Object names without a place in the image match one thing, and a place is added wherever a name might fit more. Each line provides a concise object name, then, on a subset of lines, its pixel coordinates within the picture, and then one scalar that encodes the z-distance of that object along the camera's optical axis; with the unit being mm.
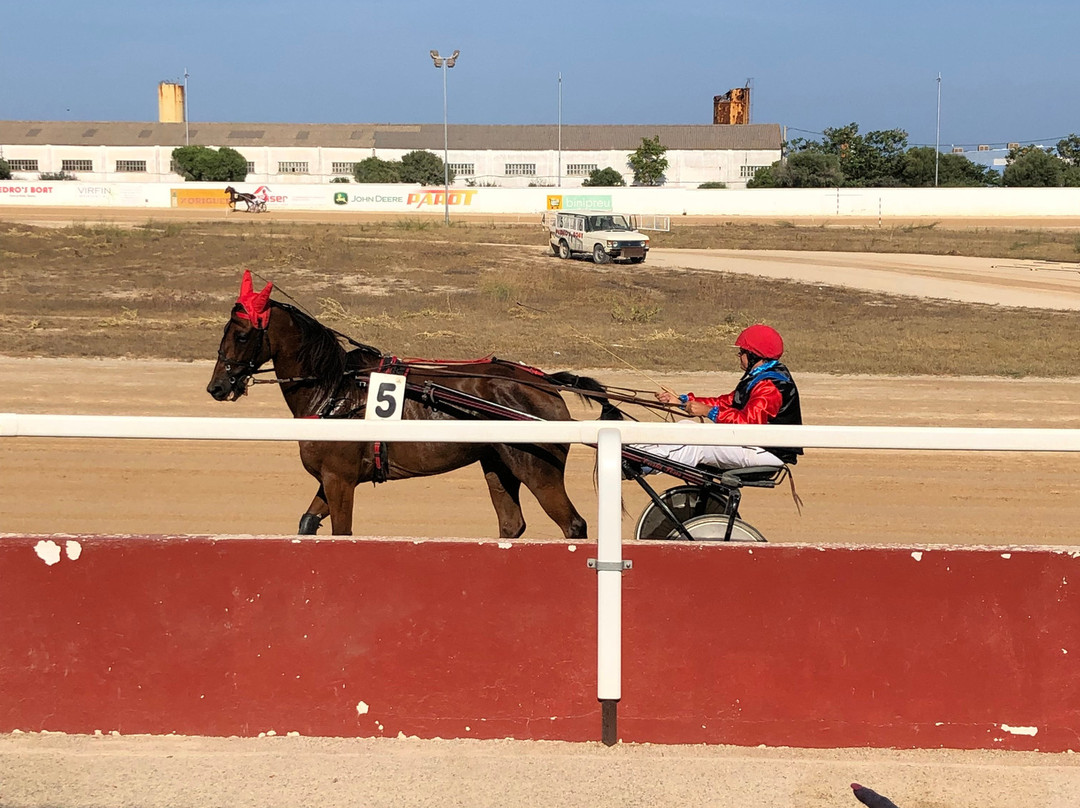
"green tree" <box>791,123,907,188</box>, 87000
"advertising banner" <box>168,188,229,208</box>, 68312
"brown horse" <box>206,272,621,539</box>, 6777
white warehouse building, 98812
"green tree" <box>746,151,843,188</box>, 85125
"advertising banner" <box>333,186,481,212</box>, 68062
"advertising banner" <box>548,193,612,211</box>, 65875
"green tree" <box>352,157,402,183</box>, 85750
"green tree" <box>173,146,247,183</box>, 86125
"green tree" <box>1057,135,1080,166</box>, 94875
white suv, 35969
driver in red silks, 5992
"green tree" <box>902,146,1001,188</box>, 85750
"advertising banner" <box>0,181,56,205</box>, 70438
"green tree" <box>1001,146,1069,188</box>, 80062
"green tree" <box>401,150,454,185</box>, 88062
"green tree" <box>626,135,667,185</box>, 95562
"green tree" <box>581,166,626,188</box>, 91250
